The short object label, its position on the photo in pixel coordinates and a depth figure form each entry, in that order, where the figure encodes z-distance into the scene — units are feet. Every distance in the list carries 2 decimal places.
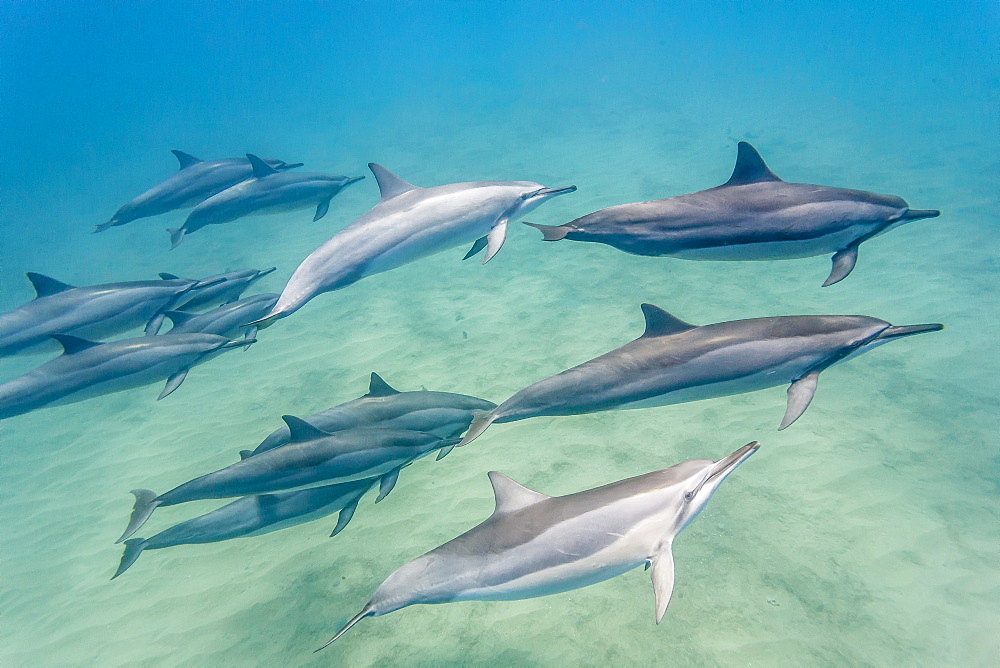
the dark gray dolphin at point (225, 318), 16.79
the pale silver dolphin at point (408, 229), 12.40
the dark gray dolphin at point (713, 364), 9.12
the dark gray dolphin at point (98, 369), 13.32
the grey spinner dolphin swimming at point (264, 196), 20.13
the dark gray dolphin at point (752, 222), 9.66
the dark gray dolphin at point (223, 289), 18.15
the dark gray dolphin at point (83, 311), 14.96
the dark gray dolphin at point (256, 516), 12.30
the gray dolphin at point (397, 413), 12.59
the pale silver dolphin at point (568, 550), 7.87
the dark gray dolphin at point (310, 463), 11.22
